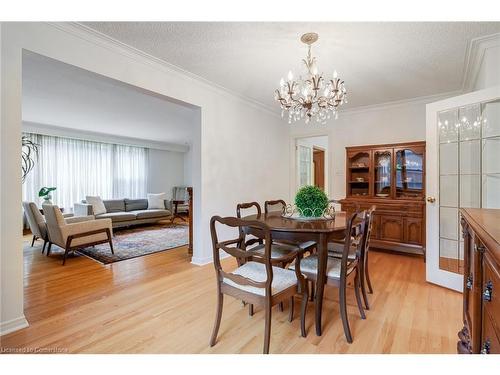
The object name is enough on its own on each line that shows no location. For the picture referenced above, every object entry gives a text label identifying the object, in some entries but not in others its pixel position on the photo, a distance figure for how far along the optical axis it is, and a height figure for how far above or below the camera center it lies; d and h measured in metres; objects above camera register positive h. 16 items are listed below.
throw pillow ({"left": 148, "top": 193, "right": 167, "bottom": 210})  7.20 -0.48
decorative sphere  2.31 -0.15
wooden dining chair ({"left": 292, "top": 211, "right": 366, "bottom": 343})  1.76 -0.63
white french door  2.39 +0.15
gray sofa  5.66 -0.66
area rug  3.86 -1.05
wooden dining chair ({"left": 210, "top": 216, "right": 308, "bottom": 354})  1.54 -0.63
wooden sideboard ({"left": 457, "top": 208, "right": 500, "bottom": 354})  0.85 -0.41
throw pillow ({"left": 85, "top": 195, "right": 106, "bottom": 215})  5.78 -0.44
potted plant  5.58 -0.15
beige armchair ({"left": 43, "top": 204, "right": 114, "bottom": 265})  3.41 -0.65
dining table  1.80 -0.37
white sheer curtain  5.96 +0.40
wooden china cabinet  3.67 -0.09
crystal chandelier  2.29 +0.87
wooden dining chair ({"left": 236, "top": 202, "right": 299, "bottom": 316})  2.16 -0.59
